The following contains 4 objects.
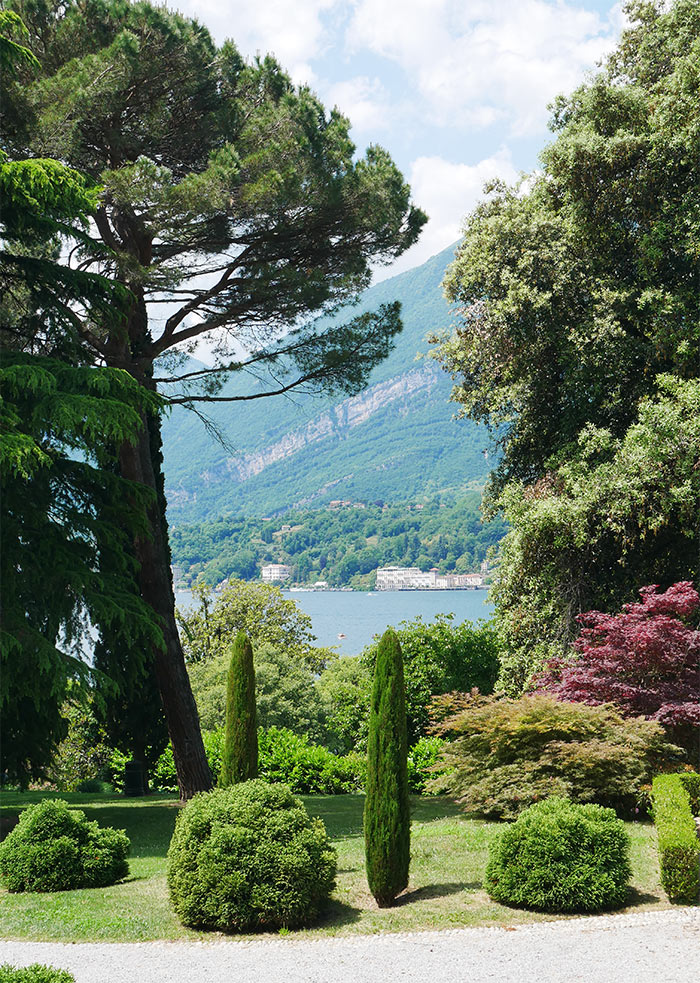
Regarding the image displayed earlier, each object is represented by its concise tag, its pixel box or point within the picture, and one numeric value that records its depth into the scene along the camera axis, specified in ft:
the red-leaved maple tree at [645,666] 38.14
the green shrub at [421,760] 49.14
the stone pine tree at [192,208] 43.39
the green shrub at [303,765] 51.29
